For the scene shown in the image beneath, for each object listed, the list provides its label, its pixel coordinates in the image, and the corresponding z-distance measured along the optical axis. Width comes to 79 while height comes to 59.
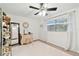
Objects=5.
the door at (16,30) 2.03
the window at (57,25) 1.95
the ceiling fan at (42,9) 1.38
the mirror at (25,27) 2.38
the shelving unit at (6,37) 1.05
